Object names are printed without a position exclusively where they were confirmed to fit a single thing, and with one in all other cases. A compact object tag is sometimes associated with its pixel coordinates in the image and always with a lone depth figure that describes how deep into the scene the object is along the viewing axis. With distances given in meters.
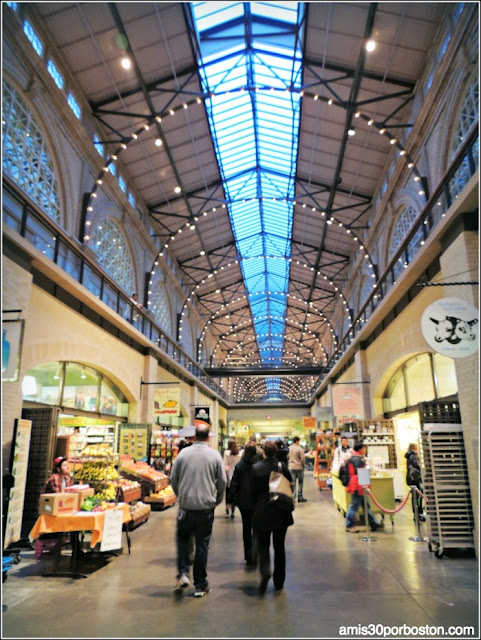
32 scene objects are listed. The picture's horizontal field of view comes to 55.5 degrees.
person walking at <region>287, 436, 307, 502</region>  12.52
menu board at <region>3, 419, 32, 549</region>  7.20
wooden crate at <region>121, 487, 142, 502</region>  9.54
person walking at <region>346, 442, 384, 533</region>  8.70
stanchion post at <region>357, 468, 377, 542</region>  8.35
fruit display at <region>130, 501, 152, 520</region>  9.25
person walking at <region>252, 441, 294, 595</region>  5.12
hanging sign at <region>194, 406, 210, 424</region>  20.17
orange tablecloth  6.21
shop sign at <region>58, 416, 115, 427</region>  12.48
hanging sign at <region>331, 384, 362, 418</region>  16.47
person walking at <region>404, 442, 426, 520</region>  9.77
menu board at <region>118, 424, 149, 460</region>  14.52
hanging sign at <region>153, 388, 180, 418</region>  16.98
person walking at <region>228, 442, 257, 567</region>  6.26
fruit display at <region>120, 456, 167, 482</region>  11.45
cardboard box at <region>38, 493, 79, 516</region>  6.27
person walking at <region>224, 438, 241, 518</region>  11.12
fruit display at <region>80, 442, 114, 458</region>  8.82
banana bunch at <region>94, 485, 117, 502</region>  7.50
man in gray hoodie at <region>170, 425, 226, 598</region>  5.03
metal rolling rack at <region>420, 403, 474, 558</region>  6.82
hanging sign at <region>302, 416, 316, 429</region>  28.36
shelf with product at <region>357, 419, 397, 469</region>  13.41
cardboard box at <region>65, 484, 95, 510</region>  6.70
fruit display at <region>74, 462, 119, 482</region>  7.75
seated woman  6.69
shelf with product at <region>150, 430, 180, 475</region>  15.54
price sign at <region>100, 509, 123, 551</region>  6.27
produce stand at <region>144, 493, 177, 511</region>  12.09
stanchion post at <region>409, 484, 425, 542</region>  7.93
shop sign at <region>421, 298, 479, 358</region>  6.21
